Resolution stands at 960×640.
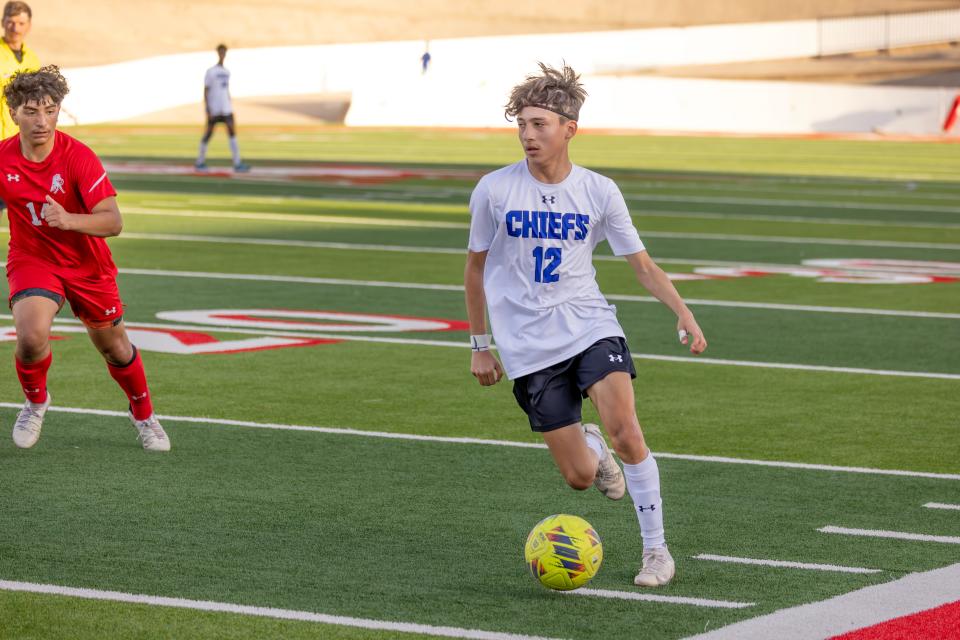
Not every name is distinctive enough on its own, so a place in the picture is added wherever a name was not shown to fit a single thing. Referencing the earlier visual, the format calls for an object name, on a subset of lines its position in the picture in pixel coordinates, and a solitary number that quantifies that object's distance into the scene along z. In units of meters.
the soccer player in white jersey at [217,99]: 66.56
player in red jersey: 16.62
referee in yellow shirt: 26.75
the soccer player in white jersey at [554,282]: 13.32
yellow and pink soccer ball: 12.55
